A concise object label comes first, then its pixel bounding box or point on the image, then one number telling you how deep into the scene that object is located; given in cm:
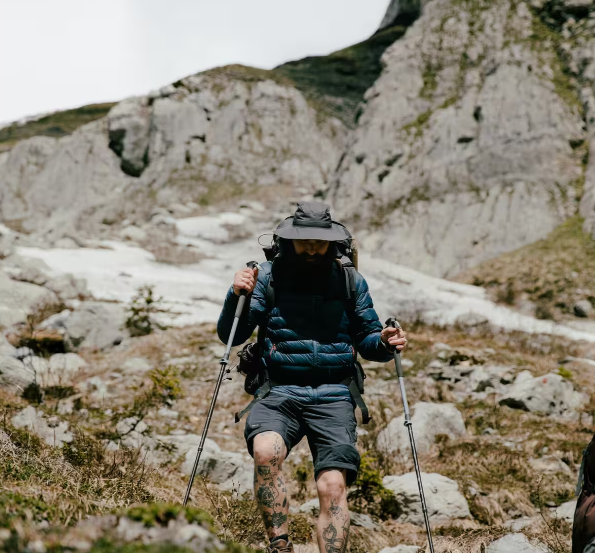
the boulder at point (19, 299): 1242
